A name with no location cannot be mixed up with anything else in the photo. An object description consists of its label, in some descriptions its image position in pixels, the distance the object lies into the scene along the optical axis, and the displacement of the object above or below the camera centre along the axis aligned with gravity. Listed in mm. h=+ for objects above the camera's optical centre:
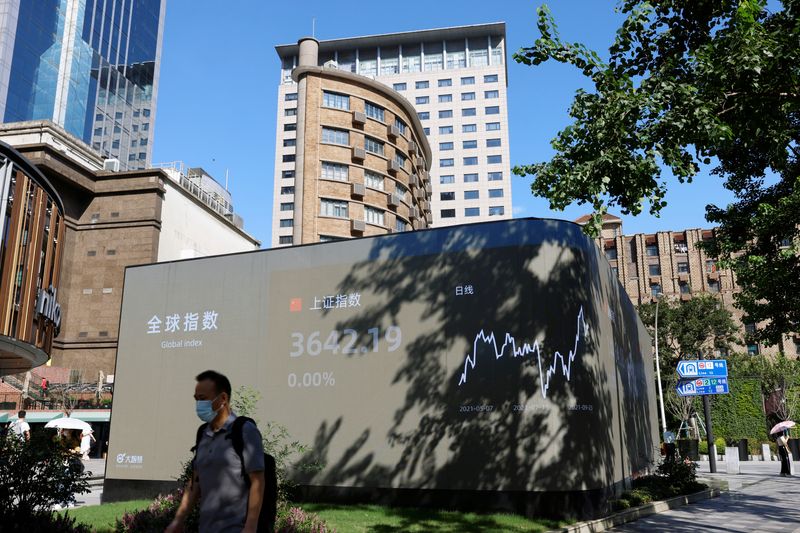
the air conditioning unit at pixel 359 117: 53375 +23450
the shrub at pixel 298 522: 8539 -1482
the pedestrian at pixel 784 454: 24641 -1475
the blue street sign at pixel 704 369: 24281 +1629
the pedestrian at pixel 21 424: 16347 -429
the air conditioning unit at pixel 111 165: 53622 +19518
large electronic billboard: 13281 +1166
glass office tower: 106250 +60590
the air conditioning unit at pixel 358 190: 52844 +17534
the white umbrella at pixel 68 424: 27053 -668
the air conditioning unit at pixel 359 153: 53156 +20535
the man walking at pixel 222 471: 4465 -421
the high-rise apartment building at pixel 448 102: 89438 +43820
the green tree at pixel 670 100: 11195 +5489
